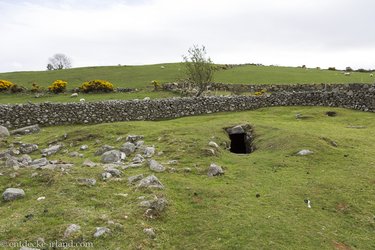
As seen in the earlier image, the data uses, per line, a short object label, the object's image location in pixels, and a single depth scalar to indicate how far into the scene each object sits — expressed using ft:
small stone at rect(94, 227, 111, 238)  31.09
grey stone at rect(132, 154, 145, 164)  52.11
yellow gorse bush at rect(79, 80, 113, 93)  140.46
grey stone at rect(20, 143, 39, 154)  63.31
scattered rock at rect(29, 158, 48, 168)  48.85
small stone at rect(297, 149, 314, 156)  55.24
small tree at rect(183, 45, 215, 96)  128.36
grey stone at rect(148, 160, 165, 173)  47.80
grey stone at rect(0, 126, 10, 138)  76.40
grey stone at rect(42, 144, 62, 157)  61.16
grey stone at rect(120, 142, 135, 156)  57.84
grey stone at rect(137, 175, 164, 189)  41.01
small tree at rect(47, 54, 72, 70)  424.62
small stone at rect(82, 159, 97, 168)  48.55
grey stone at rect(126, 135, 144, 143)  66.82
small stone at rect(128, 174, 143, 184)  43.06
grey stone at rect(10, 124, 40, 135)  81.00
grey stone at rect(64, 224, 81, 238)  30.78
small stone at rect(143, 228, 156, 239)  32.01
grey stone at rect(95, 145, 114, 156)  59.02
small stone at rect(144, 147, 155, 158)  55.88
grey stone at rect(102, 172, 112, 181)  43.52
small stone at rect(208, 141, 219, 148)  59.32
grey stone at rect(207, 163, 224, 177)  47.68
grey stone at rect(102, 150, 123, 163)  53.21
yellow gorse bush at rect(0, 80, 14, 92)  141.79
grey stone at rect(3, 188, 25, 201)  38.29
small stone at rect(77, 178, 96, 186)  41.12
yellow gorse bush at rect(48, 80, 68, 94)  143.02
